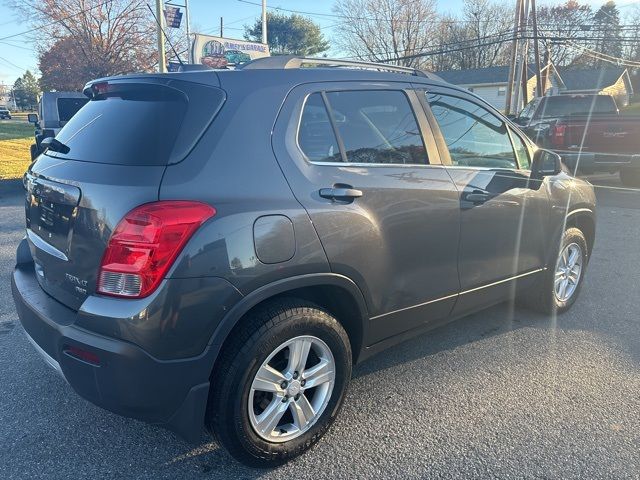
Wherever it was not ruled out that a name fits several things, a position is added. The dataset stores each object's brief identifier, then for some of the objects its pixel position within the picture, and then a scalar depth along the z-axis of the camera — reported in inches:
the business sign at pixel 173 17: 841.5
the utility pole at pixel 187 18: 1151.7
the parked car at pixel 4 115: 2209.4
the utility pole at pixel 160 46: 654.2
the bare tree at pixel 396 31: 1924.2
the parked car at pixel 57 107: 506.0
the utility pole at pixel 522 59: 965.9
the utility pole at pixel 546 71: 1263.2
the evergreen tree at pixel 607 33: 2205.7
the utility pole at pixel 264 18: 1018.3
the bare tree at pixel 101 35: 1334.9
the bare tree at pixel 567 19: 2161.7
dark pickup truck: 398.3
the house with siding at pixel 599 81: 1828.2
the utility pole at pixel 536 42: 905.5
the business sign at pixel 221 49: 812.0
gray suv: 83.0
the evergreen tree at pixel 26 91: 3641.7
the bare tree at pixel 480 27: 2032.5
